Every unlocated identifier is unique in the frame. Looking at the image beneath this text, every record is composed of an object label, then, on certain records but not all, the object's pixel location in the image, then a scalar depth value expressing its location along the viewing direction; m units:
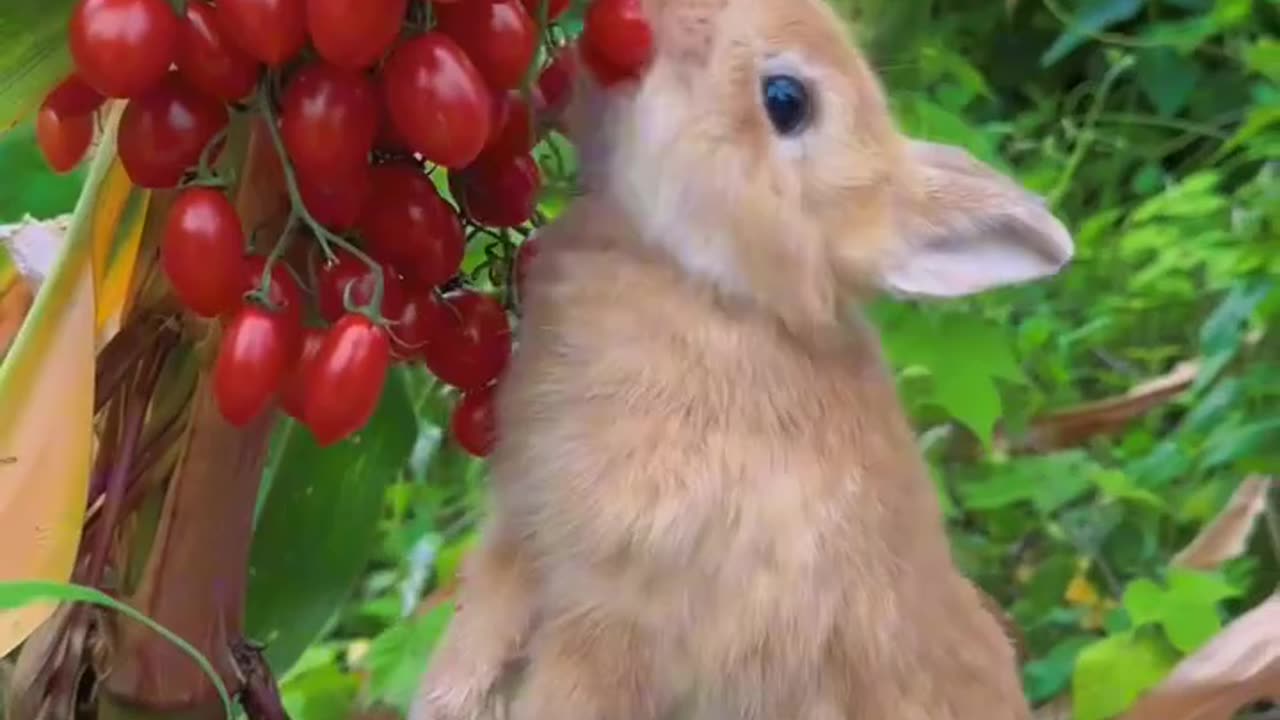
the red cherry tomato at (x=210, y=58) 0.45
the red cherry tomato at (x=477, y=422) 0.58
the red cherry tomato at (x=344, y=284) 0.49
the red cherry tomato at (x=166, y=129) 0.46
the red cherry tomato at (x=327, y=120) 0.45
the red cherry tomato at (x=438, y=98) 0.45
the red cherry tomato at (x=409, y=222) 0.50
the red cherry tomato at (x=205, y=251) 0.46
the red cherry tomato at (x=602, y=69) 0.53
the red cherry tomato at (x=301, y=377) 0.49
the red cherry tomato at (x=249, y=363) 0.46
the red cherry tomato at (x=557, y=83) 0.56
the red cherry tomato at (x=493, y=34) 0.47
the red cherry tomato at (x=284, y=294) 0.48
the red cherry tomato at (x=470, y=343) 0.55
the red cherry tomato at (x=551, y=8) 0.50
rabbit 0.53
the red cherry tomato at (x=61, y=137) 0.50
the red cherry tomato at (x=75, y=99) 0.49
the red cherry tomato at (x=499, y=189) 0.55
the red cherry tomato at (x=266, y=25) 0.42
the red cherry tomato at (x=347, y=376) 0.47
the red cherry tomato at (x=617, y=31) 0.51
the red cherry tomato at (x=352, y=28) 0.42
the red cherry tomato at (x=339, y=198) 0.47
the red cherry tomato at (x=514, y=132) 0.52
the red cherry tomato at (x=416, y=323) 0.52
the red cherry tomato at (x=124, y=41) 0.43
